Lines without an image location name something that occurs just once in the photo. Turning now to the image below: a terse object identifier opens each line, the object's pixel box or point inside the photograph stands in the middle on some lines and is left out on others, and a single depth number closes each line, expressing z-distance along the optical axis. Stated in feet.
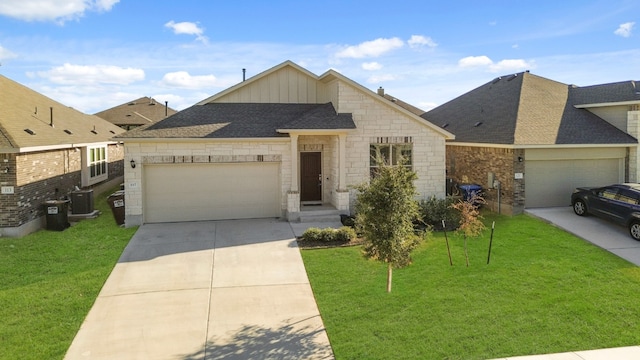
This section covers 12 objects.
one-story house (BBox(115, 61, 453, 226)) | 51.78
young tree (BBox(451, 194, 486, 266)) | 36.08
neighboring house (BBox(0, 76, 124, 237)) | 45.62
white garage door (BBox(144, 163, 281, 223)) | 52.19
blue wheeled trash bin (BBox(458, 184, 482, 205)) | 59.52
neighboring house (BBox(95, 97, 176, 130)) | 117.27
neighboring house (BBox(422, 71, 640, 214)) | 55.16
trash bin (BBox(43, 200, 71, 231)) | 50.03
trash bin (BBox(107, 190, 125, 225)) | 51.24
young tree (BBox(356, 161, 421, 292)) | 27.71
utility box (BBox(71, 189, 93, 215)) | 56.37
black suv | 43.73
